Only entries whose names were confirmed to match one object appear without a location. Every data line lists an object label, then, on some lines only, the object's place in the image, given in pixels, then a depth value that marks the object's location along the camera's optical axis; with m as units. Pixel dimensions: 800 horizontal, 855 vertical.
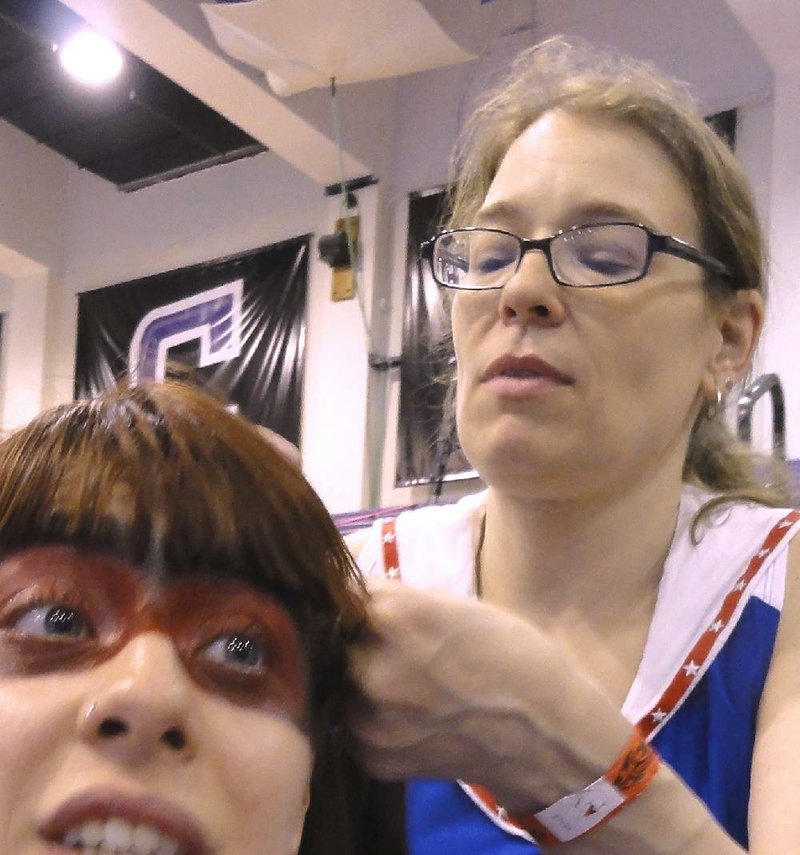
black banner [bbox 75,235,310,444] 3.73
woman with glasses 0.81
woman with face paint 0.46
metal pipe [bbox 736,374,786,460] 1.50
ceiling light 3.62
